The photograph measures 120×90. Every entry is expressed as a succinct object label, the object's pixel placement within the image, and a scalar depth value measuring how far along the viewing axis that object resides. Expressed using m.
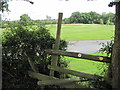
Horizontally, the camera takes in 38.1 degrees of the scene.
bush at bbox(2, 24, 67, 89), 4.16
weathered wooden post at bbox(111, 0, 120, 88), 3.25
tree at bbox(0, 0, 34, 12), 4.29
